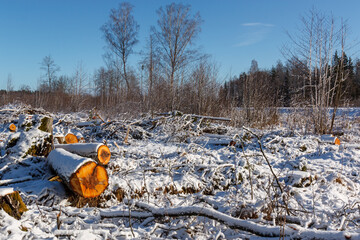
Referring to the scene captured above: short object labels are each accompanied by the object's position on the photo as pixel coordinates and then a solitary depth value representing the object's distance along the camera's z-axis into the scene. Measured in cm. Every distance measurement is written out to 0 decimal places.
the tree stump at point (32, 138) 397
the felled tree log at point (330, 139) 619
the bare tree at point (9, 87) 2910
